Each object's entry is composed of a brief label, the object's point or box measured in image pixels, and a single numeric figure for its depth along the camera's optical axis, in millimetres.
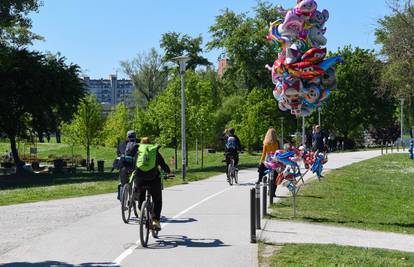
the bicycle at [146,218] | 9477
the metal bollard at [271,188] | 14753
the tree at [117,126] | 68375
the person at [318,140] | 21400
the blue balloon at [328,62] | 13039
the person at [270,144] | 14523
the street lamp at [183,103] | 23400
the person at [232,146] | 20172
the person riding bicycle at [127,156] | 12047
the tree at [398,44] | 24344
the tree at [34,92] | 39812
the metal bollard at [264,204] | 12624
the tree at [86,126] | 53062
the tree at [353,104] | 63156
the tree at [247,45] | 60031
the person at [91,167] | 44056
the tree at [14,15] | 35616
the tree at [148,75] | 87875
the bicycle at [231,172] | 20347
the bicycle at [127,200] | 11941
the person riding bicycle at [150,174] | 10070
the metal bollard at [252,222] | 9664
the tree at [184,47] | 76750
